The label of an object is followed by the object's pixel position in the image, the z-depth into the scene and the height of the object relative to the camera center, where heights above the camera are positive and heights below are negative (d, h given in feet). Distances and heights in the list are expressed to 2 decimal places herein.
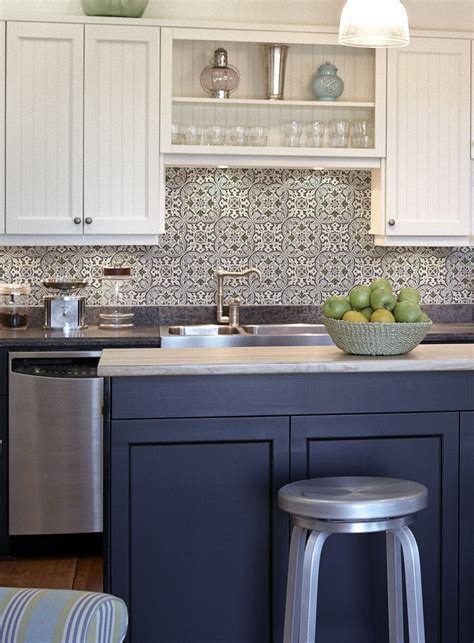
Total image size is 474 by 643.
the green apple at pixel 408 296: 10.54 +0.18
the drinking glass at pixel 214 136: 16.02 +2.70
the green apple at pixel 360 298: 10.57 +0.15
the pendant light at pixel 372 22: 10.76 +3.01
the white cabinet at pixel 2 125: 15.52 +2.75
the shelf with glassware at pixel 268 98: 16.02 +3.39
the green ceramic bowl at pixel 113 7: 15.79 +4.60
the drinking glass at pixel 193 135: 16.01 +2.71
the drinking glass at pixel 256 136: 16.11 +2.72
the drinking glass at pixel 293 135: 16.20 +2.76
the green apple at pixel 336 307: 10.57 +0.06
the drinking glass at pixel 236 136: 16.05 +2.71
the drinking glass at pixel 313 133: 16.24 +2.79
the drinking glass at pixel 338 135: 16.31 +2.78
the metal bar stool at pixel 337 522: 8.36 -1.70
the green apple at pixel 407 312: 10.29 +0.01
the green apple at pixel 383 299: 10.43 +0.14
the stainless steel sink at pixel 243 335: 15.58 -0.36
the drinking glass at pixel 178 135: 16.03 +2.71
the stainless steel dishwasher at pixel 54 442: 14.75 -1.87
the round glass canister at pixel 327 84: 16.52 +3.62
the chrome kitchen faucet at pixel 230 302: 17.01 +0.16
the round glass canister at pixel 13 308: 15.97 +0.03
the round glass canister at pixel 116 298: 16.42 +0.21
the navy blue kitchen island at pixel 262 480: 9.73 -1.60
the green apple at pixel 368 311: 10.54 +0.02
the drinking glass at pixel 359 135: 16.39 +2.79
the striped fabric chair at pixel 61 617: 6.20 -1.86
